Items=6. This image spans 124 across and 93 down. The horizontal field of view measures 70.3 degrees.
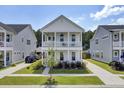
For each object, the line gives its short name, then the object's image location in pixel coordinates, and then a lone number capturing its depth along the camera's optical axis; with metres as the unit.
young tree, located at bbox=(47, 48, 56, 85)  7.70
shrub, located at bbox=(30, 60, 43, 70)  9.99
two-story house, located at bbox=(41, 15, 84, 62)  11.13
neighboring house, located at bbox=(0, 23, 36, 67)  11.43
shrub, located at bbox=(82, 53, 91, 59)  16.39
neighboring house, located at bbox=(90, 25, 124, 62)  11.95
